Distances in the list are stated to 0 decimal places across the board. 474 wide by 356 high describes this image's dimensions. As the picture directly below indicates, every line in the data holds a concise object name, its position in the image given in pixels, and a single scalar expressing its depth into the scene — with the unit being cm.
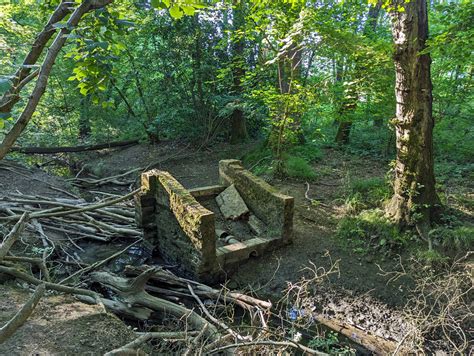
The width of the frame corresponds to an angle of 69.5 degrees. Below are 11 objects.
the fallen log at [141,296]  475
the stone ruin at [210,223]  548
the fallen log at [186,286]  493
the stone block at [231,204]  695
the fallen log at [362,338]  429
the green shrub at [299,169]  873
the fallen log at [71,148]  1202
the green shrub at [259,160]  927
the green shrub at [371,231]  562
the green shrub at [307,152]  1011
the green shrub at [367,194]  674
